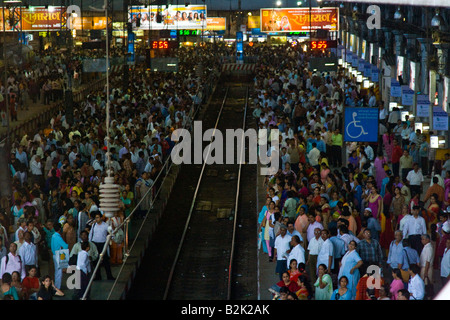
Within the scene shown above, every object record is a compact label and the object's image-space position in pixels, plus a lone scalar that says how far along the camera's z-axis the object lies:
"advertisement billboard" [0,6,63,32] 63.64
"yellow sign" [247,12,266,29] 85.25
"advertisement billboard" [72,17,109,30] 68.37
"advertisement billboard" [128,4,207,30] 69.56
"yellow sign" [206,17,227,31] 83.50
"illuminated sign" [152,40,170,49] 54.66
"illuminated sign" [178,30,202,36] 71.44
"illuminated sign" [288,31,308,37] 65.58
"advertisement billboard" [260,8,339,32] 62.47
